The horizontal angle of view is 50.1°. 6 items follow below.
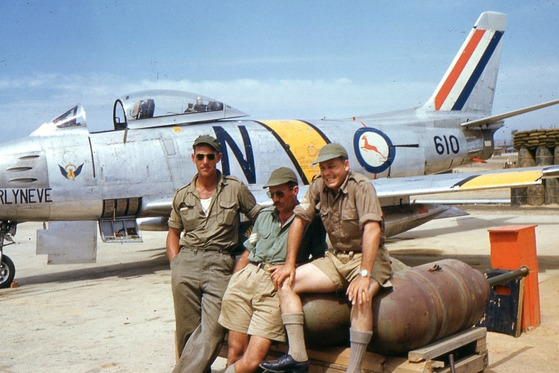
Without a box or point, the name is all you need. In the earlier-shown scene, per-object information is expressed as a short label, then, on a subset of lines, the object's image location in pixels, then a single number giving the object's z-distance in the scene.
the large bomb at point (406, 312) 3.73
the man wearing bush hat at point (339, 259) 3.69
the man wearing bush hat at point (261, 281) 3.95
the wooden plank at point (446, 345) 3.71
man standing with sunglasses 4.36
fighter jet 9.33
